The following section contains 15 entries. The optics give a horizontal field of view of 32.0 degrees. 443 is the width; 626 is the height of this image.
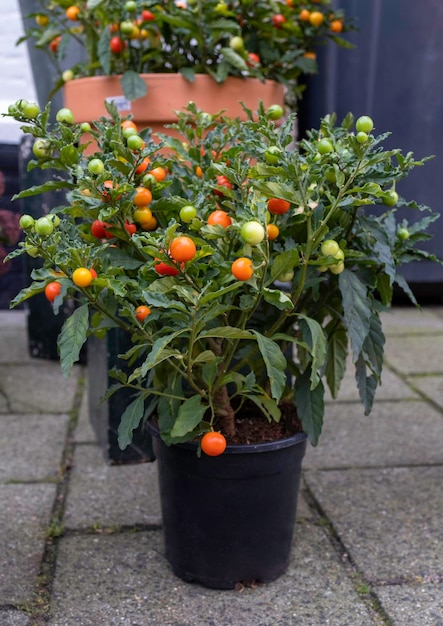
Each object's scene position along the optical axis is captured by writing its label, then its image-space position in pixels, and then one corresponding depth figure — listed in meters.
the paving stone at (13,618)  1.42
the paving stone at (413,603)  1.44
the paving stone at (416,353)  3.13
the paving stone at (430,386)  2.76
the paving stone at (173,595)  1.44
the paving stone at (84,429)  2.38
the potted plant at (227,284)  1.30
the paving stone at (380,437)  2.20
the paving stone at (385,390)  2.77
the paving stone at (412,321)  3.72
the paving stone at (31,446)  2.13
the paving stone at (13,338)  3.28
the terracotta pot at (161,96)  2.01
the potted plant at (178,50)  1.96
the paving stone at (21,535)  1.55
